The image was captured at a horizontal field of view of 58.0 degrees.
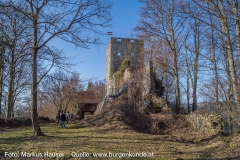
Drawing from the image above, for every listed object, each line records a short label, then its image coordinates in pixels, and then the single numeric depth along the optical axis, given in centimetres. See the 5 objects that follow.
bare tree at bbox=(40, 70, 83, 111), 2676
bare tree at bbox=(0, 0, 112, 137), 1080
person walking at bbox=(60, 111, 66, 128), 1561
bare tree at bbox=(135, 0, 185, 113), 1862
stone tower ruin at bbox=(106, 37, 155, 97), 2995
